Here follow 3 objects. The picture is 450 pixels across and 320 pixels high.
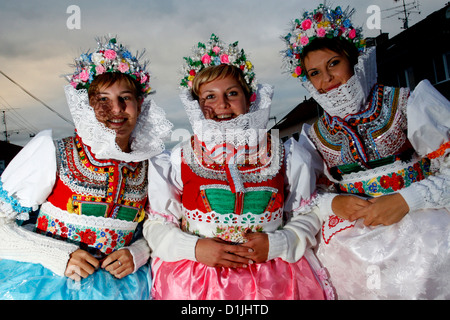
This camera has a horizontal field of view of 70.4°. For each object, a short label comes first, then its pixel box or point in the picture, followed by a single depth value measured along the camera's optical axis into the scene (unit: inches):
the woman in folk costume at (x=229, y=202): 71.5
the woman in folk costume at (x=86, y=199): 71.1
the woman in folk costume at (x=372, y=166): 69.3
